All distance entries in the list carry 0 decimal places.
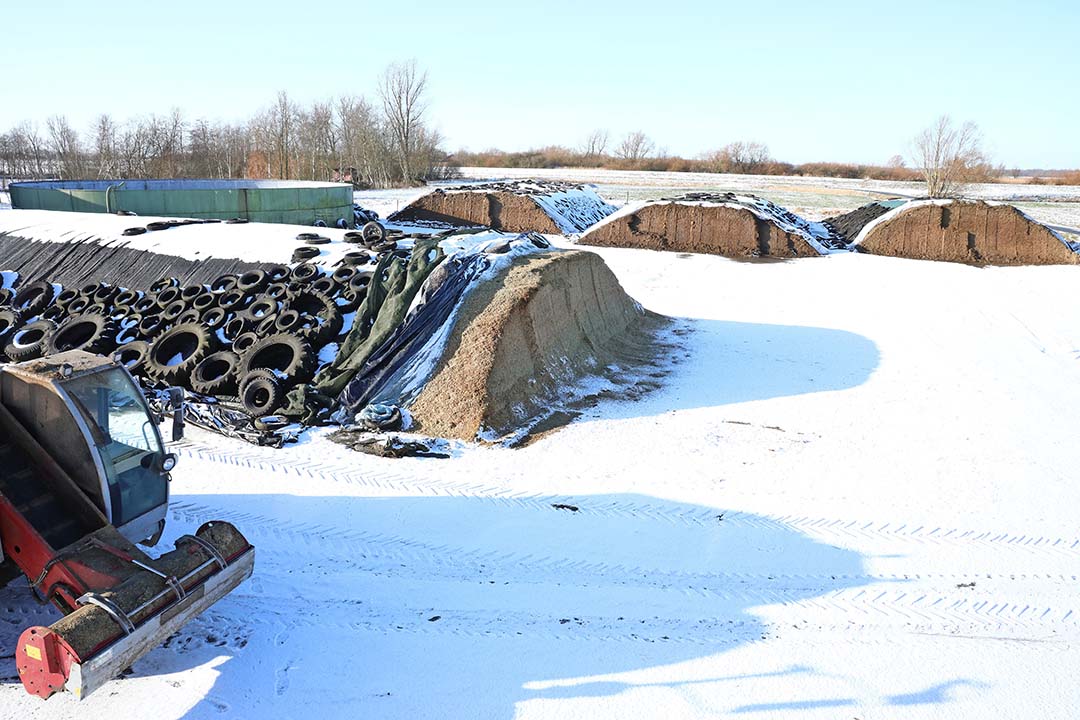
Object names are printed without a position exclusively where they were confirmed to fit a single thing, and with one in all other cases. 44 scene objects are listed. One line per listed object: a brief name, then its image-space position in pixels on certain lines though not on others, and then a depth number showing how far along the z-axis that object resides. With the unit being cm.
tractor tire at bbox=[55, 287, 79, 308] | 1558
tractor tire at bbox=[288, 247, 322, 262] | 1630
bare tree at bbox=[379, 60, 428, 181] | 6819
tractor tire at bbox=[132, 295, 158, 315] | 1477
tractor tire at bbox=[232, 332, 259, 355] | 1292
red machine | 525
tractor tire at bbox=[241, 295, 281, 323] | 1375
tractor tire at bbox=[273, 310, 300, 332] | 1314
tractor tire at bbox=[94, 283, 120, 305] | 1557
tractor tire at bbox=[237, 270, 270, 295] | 1490
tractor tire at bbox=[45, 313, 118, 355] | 1355
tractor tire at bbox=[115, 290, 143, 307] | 1538
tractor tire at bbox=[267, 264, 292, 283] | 1537
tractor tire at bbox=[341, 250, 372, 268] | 1528
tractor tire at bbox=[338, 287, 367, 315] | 1371
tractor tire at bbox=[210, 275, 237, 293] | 1545
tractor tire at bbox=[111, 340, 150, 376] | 1298
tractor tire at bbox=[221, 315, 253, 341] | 1343
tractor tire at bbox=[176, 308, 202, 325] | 1392
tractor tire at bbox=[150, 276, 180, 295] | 1602
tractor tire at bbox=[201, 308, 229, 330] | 1380
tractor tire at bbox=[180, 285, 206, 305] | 1509
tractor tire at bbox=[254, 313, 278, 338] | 1323
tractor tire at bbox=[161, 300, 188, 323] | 1414
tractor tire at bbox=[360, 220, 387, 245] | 1766
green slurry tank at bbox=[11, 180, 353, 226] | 2519
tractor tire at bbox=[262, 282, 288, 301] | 1429
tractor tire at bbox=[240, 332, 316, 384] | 1200
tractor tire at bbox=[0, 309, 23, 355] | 1490
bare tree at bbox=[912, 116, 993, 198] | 5406
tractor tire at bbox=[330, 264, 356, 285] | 1466
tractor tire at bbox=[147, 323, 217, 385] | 1240
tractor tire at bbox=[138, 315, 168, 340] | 1381
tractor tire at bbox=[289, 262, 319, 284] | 1525
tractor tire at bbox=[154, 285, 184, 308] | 1500
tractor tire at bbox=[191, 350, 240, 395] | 1200
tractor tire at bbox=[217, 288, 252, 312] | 1443
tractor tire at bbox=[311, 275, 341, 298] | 1427
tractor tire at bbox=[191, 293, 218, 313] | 1433
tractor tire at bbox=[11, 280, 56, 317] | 1609
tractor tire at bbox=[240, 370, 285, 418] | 1123
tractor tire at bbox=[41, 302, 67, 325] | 1534
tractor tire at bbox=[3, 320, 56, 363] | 1373
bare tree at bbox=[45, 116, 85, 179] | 5406
